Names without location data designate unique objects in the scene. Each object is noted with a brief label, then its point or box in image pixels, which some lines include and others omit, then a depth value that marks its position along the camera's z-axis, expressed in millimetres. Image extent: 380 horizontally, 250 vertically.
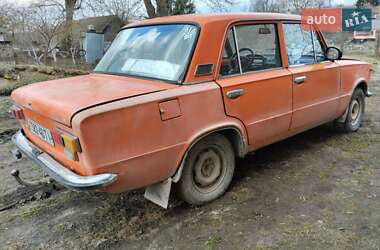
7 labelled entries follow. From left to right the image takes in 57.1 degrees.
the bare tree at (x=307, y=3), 29430
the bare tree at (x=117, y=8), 19766
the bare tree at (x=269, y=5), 26359
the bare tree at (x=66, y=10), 16594
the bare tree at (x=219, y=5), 19484
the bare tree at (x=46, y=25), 15555
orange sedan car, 2574
